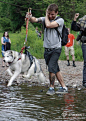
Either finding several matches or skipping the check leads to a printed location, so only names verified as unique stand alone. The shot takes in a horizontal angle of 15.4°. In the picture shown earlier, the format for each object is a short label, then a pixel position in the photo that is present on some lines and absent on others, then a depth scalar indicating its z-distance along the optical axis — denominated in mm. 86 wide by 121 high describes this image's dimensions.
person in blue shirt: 15395
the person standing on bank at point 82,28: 7716
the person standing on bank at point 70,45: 16109
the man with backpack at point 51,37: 6770
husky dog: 9305
